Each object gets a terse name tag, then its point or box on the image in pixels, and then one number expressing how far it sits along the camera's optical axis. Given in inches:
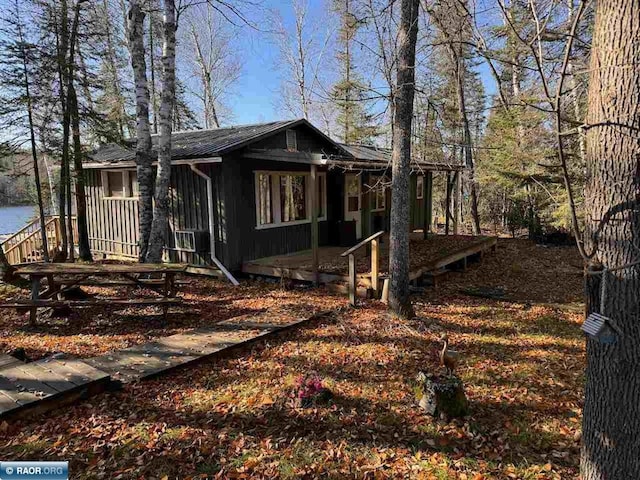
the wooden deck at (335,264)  331.6
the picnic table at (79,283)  233.3
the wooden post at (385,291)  289.5
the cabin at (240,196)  359.3
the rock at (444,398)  145.3
